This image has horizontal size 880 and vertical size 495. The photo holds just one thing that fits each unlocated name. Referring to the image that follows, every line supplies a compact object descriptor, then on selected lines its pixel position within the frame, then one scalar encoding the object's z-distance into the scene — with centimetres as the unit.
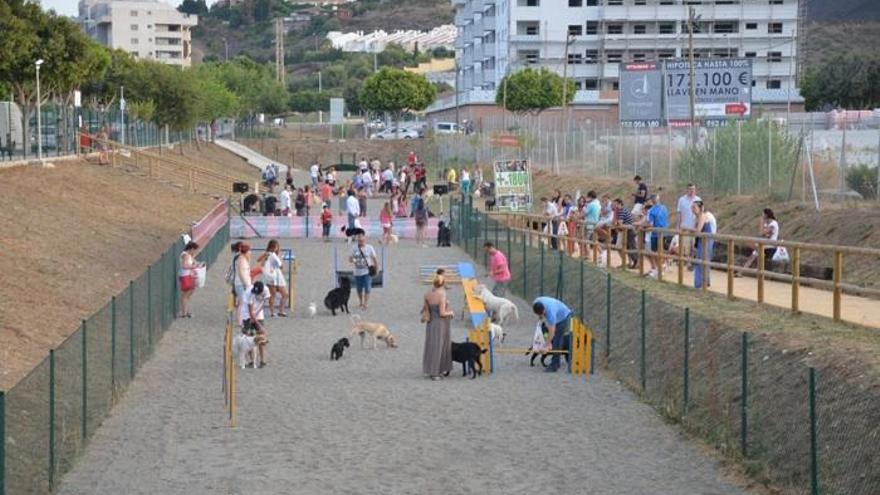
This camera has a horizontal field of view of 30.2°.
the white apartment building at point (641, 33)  11456
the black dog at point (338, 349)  2402
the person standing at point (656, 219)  3201
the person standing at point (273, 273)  2867
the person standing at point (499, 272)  3127
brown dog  2523
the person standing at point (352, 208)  4647
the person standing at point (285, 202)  5442
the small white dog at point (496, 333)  2495
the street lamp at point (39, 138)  5387
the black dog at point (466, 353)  2217
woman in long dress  2177
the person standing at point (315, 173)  7448
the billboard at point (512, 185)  4472
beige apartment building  19875
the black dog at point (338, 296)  3002
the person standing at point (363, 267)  3052
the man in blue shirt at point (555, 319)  2317
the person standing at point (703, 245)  2638
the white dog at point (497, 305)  2761
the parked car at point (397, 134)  12125
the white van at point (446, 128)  11206
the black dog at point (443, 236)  4756
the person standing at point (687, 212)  3102
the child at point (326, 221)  4941
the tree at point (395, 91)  13138
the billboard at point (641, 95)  5919
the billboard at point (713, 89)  5350
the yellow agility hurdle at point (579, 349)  2272
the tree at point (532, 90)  10375
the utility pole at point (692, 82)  5231
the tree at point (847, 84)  10406
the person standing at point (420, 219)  4744
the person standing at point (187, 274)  2891
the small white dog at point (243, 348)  2325
